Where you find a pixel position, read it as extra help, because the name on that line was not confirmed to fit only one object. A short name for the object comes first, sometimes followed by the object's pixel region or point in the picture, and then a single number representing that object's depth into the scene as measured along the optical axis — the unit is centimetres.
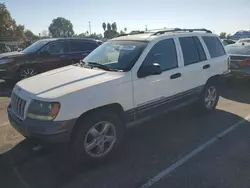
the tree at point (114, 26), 7286
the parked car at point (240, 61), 611
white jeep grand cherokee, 254
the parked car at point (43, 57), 690
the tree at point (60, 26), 8183
